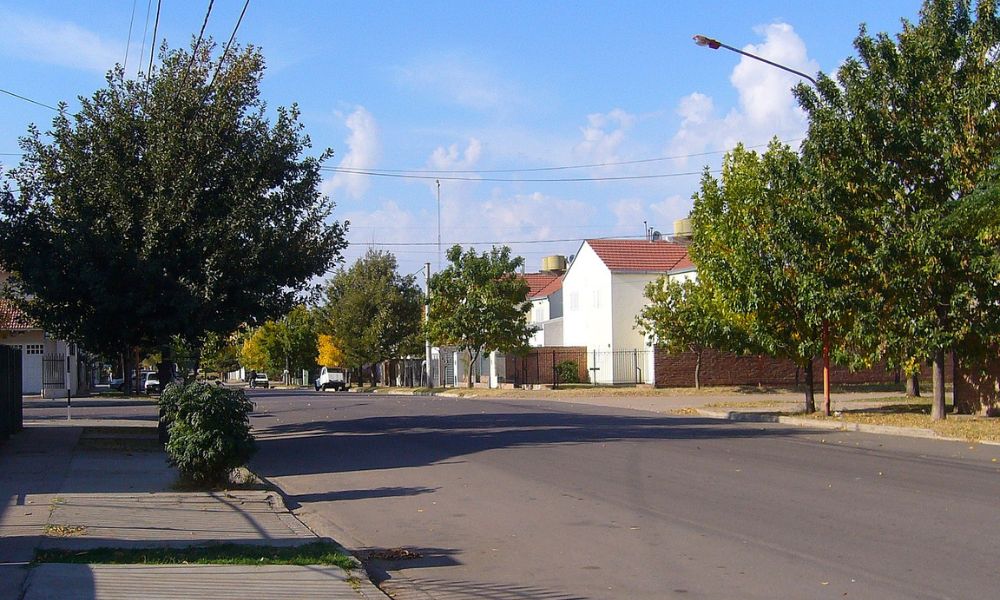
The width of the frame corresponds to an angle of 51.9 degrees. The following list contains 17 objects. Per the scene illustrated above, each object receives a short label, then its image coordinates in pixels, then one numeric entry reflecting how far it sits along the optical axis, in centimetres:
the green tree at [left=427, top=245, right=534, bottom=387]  5125
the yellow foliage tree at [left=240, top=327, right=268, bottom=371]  9131
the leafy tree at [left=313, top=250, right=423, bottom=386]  6838
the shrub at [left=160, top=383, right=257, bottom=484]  1330
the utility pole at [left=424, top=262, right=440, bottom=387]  5464
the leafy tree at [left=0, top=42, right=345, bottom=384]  1967
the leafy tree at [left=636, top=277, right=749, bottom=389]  4001
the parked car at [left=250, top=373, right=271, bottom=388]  8233
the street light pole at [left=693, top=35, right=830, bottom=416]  2636
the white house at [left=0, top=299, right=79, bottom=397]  4962
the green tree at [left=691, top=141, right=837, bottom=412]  2297
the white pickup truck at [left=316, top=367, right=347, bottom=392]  6638
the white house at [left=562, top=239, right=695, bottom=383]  5203
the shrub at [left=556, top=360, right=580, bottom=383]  5394
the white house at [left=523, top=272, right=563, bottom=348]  6356
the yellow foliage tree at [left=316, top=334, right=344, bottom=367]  7484
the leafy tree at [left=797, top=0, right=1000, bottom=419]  2098
